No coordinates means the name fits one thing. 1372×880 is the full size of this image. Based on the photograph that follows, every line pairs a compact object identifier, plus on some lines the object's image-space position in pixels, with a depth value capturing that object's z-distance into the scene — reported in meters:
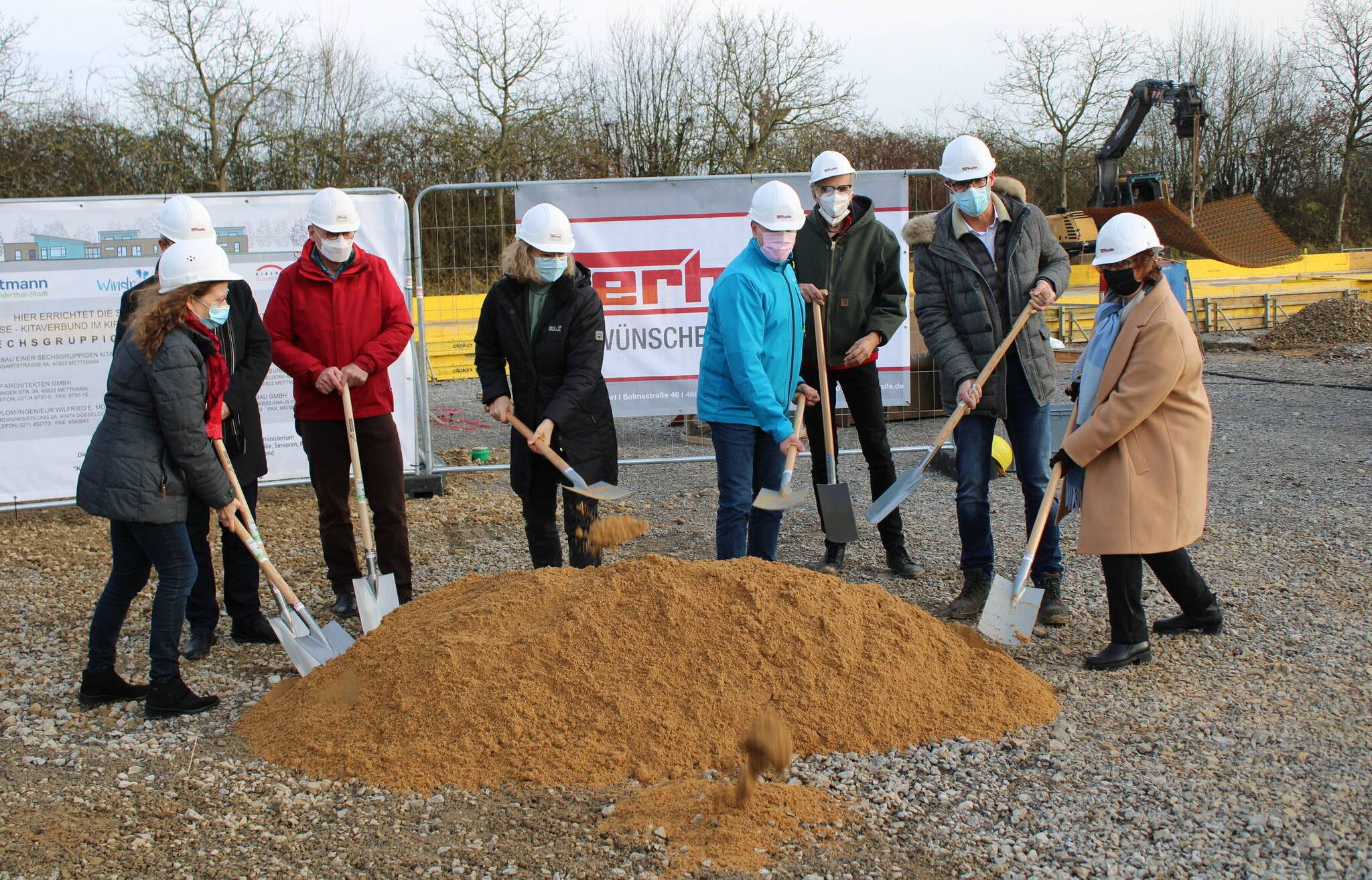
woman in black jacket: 5.09
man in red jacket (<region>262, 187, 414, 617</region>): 5.25
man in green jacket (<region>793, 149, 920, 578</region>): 5.74
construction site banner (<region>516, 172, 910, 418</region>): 7.84
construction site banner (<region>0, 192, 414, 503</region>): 7.35
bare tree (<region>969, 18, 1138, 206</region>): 30.86
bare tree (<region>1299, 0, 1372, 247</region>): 31.86
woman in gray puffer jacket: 4.10
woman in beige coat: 4.39
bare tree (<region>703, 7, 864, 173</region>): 26.83
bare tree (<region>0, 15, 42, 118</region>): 21.89
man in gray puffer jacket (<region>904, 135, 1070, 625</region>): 5.20
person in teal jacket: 4.99
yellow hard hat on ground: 8.67
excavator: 16.38
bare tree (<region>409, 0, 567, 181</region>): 24.52
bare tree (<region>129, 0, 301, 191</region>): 23.81
